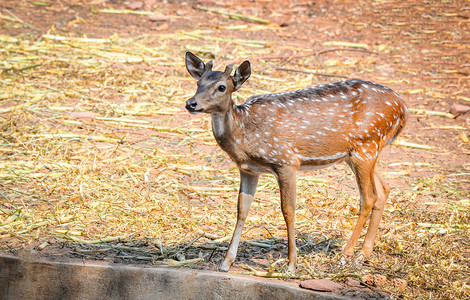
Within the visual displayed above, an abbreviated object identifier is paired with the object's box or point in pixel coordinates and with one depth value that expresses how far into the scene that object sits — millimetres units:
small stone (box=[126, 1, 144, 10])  28219
